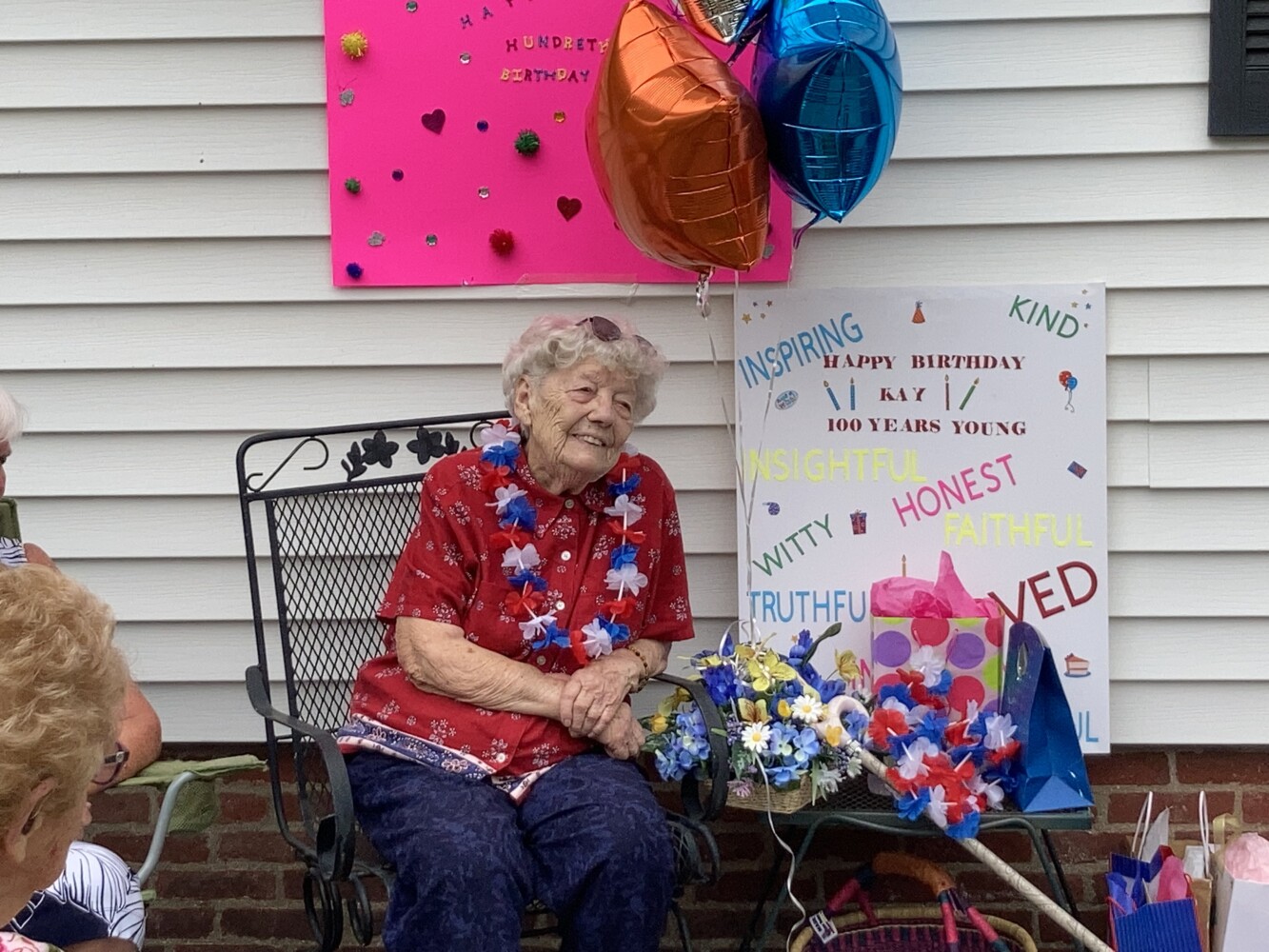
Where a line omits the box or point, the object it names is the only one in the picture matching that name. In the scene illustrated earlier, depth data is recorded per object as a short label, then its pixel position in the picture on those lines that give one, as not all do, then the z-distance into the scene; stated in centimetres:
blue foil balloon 245
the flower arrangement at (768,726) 261
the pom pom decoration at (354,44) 301
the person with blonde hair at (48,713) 133
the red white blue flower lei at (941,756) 260
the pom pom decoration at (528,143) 302
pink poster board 302
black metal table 265
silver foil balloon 256
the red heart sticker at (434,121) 305
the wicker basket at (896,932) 288
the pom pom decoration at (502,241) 306
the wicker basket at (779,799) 263
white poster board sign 304
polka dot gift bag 293
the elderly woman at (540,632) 252
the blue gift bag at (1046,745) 267
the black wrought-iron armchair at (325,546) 305
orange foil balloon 248
